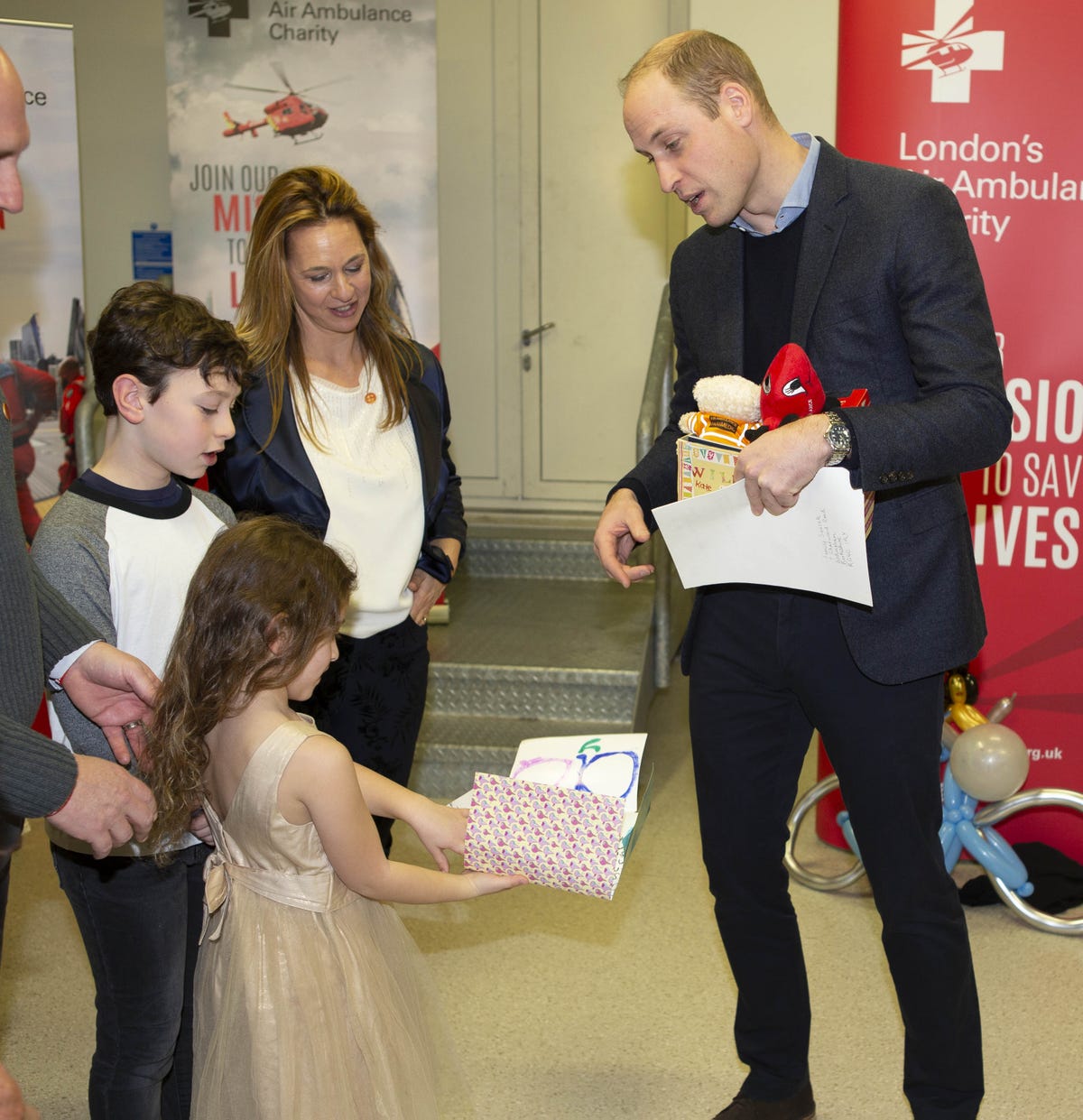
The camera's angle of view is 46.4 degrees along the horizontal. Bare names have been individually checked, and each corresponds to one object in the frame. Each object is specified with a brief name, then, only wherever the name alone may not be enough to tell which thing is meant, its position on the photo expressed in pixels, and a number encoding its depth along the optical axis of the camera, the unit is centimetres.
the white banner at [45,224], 445
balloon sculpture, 307
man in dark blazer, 178
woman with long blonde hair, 231
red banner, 306
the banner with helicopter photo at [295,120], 524
